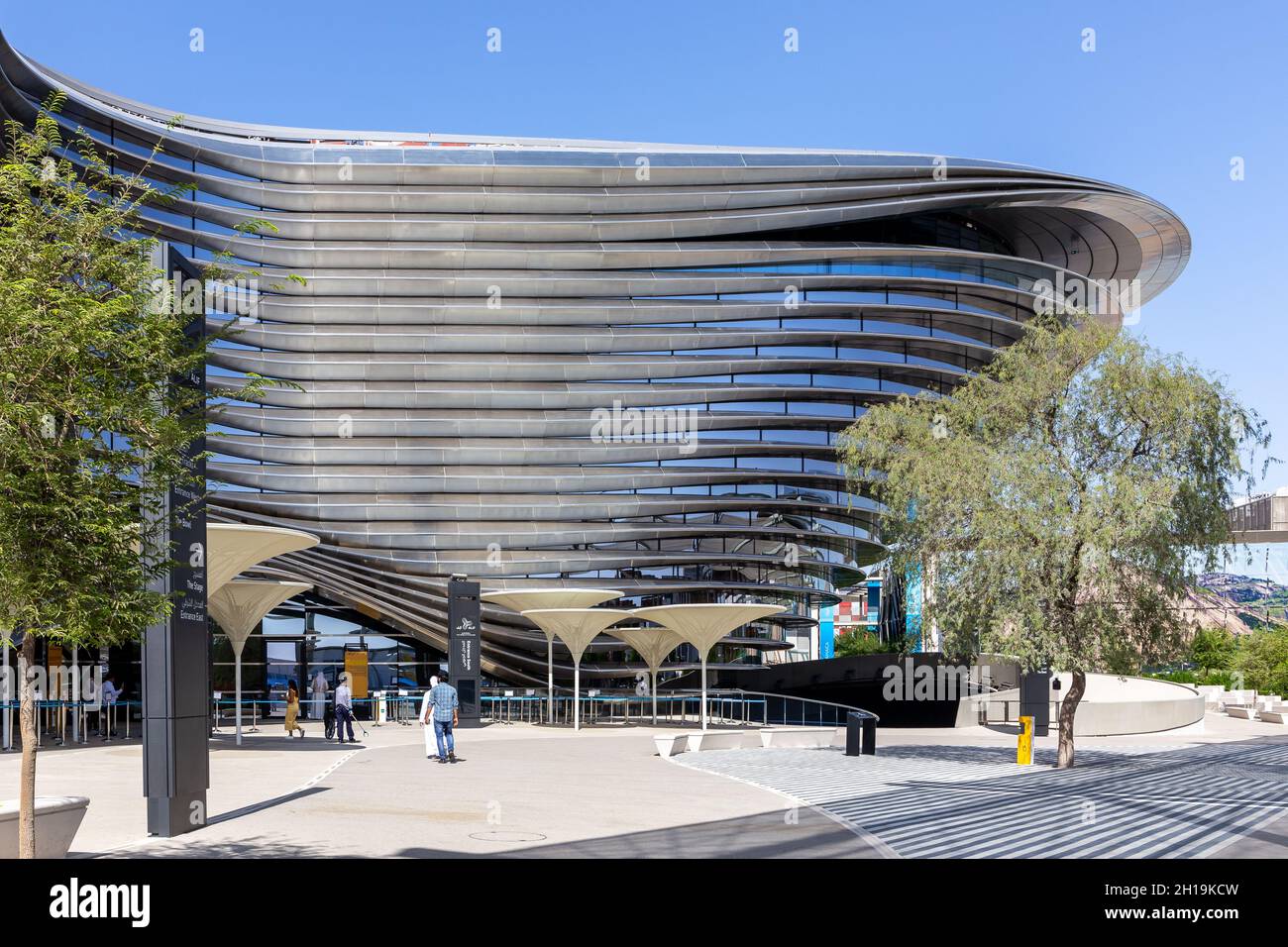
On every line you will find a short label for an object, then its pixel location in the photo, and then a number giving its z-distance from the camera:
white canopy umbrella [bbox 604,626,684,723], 44.56
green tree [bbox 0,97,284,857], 9.70
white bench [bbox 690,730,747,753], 30.14
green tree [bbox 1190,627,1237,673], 80.88
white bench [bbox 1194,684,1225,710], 60.75
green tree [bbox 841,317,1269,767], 25.12
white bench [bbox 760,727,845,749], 32.22
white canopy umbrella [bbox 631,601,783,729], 38.84
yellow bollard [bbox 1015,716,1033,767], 27.30
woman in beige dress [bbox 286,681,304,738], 34.09
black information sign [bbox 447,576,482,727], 38.28
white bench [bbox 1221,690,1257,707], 56.28
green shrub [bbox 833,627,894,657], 85.54
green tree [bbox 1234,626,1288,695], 65.00
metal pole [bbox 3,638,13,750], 27.24
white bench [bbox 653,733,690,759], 28.08
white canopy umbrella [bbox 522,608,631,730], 40.59
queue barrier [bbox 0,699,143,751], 30.55
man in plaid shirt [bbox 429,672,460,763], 24.84
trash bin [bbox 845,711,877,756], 29.12
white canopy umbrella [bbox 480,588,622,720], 44.22
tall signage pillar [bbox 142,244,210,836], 13.53
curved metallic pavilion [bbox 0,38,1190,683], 51.44
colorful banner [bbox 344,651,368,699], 48.41
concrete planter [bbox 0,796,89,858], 10.45
